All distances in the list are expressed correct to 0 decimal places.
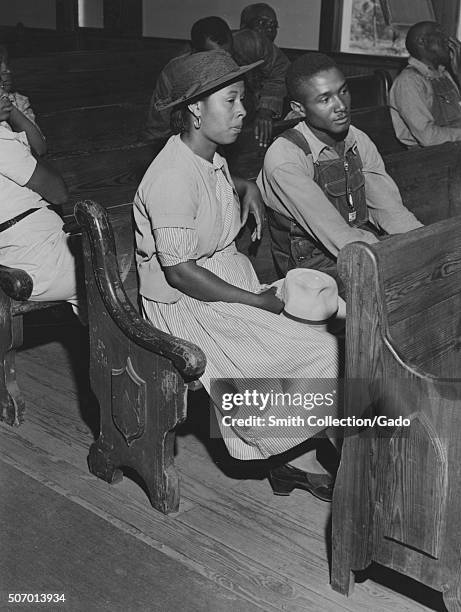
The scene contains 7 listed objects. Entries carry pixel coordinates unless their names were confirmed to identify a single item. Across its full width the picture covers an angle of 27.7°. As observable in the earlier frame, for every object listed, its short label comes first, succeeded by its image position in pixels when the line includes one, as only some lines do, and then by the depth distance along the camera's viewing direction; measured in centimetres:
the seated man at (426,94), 527
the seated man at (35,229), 339
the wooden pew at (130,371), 284
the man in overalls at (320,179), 322
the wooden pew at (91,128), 471
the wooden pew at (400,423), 224
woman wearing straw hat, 282
